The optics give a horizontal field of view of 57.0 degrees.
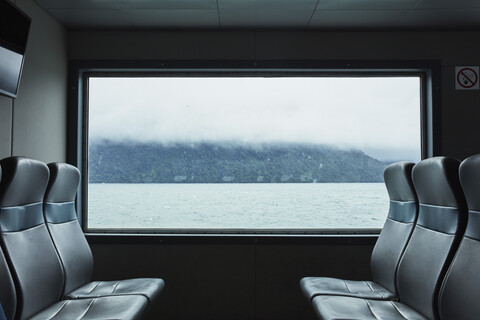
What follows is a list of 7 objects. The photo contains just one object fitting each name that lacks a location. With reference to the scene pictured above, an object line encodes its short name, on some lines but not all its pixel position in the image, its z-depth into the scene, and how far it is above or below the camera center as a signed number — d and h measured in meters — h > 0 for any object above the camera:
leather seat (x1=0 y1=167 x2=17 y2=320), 2.01 -0.57
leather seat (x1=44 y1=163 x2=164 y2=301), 2.57 -0.48
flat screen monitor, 2.38 +0.69
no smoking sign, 3.54 +0.71
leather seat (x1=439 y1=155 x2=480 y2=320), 1.84 -0.44
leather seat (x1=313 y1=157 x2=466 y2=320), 2.10 -0.44
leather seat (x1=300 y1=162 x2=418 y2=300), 2.60 -0.51
